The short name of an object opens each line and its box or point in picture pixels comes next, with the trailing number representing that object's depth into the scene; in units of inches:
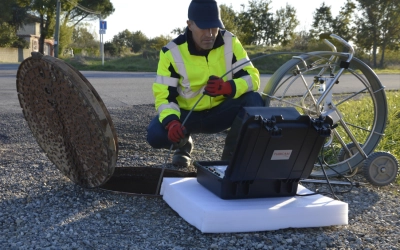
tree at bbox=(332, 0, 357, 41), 1614.2
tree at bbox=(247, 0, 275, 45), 1710.1
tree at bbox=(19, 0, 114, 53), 1812.3
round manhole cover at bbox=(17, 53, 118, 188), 120.3
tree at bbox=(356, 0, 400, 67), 1533.0
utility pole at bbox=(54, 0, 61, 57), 1464.6
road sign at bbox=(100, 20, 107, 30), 1118.4
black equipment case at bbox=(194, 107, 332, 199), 107.3
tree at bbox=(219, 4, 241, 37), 1206.1
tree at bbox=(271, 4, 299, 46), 1750.7
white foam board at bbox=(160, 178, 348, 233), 108.3
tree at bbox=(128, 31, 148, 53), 2311.8
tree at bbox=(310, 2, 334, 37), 1677.8
